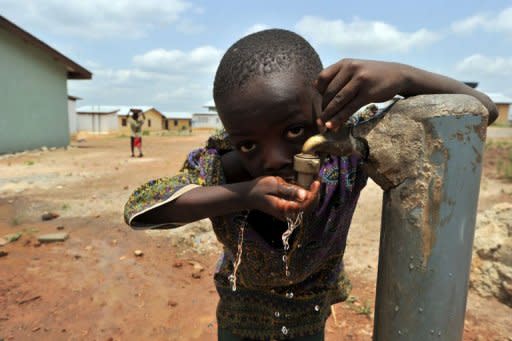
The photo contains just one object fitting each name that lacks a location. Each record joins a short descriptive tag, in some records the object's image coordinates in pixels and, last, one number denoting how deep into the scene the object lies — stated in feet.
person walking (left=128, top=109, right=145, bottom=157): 36.55
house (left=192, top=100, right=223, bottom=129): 146.00
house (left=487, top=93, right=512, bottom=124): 120.06
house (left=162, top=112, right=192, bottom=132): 142.00
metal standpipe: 2.48
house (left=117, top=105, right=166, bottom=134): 119.85
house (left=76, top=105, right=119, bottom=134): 104.22
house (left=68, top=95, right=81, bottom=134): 75.77
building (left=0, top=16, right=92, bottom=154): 38.86
